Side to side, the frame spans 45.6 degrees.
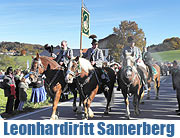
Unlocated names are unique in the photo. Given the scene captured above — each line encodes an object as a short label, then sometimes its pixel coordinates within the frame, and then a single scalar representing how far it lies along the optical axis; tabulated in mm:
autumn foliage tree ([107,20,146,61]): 45312
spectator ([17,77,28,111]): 9203
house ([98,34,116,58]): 49288
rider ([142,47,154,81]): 11370
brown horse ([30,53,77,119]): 7160
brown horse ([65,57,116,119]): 6655
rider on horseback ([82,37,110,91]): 7891
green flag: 11430
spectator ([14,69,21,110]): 9375
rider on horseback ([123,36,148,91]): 8172
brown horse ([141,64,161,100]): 12348
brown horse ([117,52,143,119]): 7215
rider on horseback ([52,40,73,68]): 7495
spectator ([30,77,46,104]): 9953
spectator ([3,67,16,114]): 8673
